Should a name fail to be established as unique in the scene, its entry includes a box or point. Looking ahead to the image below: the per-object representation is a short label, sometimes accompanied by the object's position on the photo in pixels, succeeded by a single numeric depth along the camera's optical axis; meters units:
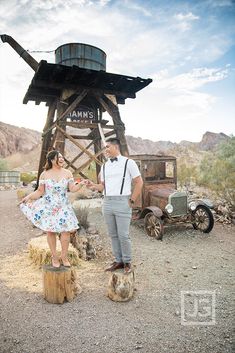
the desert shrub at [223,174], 10.43
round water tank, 9.34
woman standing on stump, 4.14
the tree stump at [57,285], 3.91
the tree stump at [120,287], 3.99
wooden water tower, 8.84
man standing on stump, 4.30
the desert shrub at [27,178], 26.98
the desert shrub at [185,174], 14.70
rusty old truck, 7.67
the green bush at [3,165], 32.06
